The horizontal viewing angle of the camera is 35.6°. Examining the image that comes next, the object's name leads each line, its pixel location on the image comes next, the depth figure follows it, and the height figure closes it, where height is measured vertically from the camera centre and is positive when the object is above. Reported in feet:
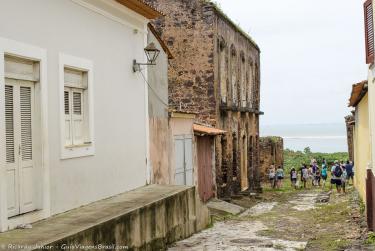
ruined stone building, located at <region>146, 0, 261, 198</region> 72.95 +11.01
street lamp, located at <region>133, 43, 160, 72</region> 41.40 +7.32
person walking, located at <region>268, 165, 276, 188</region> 105.99 -4.04
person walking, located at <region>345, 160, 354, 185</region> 88.58 -3.18
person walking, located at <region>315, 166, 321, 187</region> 107.86 -4.83
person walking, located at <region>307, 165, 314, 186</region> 107.93 -4.61
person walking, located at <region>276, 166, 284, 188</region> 105.50 -4.20
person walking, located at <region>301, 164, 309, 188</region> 105.50 -4.24
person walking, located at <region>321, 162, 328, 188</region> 104.83 -4.18
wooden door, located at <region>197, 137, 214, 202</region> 65.67 -1.65
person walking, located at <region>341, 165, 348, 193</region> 82.69 -4.06
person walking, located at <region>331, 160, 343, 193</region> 82.53 -3.48
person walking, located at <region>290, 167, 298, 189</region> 103.93 -4.55
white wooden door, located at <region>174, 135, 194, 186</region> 53.93 -0.54
